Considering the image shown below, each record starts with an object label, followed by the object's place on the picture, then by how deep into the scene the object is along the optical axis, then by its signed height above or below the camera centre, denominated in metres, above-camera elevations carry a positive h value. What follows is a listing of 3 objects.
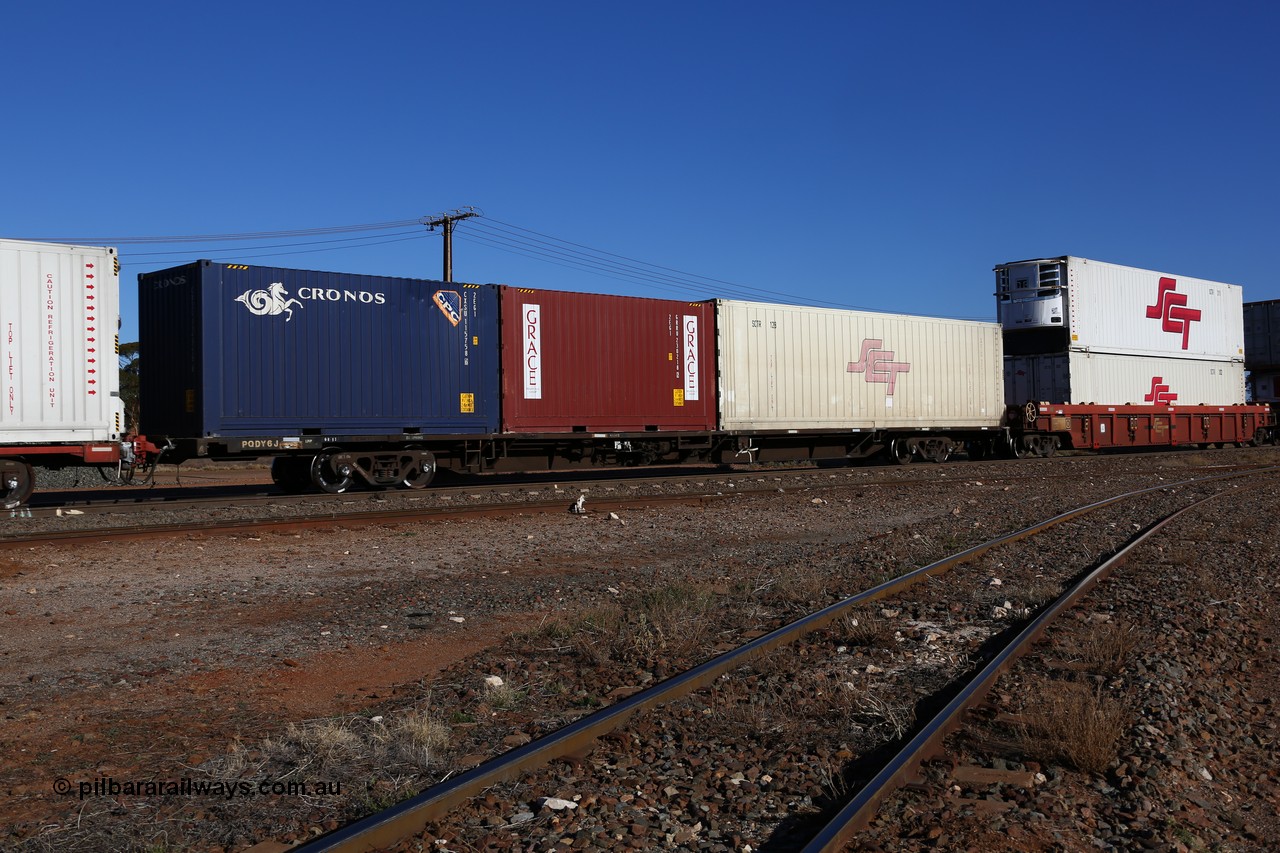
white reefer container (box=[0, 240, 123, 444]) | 13.02 +1.30
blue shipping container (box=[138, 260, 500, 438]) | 15.18 +1.34
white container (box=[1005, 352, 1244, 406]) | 27.58 +1.27
